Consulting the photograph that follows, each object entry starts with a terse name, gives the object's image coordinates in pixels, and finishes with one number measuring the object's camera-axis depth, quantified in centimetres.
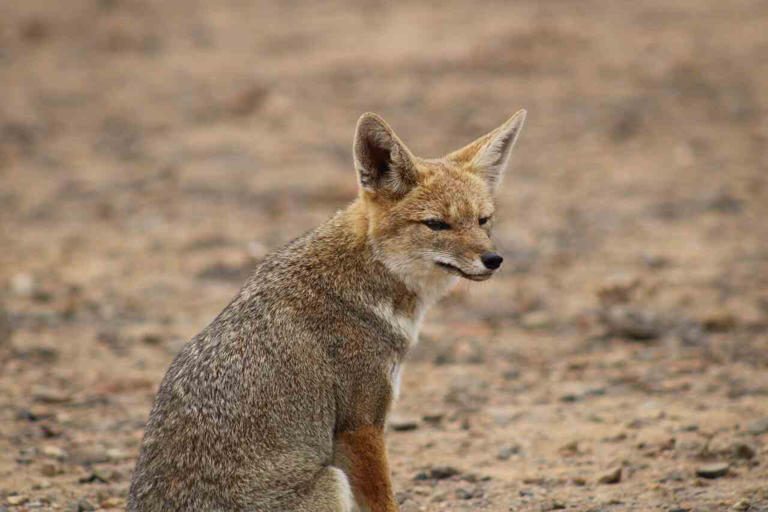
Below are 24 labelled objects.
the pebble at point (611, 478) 1509
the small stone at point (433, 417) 1814
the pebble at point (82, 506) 1461
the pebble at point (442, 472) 1580
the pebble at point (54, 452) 1653
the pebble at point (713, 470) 1485
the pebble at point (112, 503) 1481
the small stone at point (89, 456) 1645
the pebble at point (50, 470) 1581
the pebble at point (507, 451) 1645
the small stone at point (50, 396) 1877
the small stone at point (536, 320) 2244
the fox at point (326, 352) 1201
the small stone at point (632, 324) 2141
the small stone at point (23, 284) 2434
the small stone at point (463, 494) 1500
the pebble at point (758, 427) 1621
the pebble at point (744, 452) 1530
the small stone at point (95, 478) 1571
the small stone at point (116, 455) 1658
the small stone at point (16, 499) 1461
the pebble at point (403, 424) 1789
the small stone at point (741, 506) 1356
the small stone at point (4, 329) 2102
